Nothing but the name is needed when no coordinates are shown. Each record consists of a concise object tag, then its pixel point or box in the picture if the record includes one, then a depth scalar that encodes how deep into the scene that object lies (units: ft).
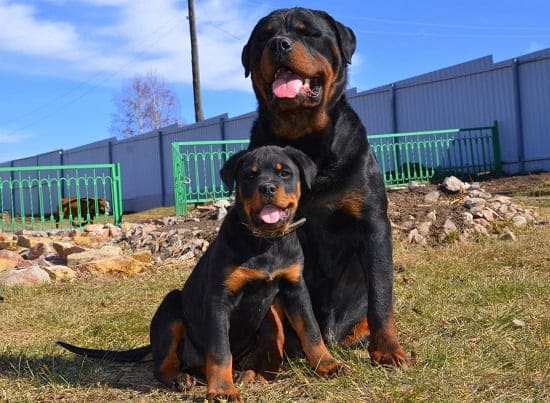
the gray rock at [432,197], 33.65
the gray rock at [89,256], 28.27
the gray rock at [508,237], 27.22
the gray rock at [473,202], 31.17
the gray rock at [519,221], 30.02
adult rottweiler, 10.94
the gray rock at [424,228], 28.22
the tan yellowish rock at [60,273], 26.18
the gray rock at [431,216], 29.66
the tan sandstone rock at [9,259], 28.63
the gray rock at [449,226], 28.02
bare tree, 167.53
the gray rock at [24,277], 24.76
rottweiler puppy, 10.02
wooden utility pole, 91.81
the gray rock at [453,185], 35.55
